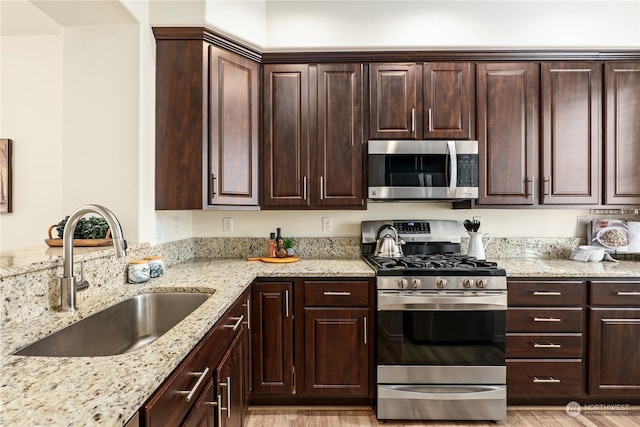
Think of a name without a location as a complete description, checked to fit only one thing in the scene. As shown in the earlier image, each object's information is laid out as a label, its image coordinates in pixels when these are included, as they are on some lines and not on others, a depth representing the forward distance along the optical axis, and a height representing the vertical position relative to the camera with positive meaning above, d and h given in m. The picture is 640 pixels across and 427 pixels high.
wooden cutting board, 2.71 -0.36
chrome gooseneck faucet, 1.24 -0.13
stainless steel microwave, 2.64 +0.30
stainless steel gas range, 2.26 -0.81
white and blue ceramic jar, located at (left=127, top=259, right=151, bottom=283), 1.93 -0.32
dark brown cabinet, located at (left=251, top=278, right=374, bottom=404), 2.36 -0.81
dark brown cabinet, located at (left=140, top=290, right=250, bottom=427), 0.95 -0.58
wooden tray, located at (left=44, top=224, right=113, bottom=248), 1.83 -0.16
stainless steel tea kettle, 2.71 -0.26
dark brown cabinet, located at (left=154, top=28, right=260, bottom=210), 2.33 +0.58
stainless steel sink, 1.25 -0.47
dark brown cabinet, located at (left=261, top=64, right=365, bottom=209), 2.68 +0.57
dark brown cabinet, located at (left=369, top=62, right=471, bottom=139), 2.67 +0.80
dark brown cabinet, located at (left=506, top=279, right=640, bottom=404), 2.33 -0.79
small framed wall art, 2.71 +0.27
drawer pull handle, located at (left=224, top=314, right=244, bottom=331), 1.72 -0.55
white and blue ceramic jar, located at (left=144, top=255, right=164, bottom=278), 2.05 -0.31
